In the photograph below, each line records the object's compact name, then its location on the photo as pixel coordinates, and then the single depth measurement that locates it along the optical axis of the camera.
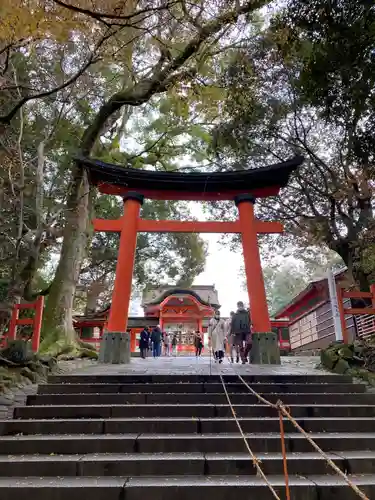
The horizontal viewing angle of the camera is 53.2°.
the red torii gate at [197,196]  9.39
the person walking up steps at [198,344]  14.77
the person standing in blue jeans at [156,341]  14.84
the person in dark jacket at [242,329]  9.40
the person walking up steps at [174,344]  19.94
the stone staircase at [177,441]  3.15
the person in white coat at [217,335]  9.87
